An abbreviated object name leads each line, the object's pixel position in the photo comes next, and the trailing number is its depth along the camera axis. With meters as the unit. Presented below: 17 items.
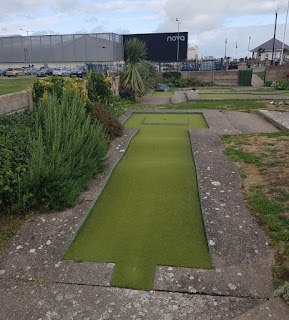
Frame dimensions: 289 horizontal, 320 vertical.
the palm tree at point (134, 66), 16.00
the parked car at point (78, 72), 30.25
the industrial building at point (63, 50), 45.72
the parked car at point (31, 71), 37.52
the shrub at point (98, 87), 10.38
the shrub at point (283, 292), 2.45
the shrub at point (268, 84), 25.33
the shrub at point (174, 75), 27.06
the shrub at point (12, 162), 4.24
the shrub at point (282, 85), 21.78
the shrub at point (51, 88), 7.57
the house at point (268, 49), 56.99
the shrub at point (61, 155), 4.52
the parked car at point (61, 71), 33.69
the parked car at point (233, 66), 39.35
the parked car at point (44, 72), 34.83
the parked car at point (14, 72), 35.56
